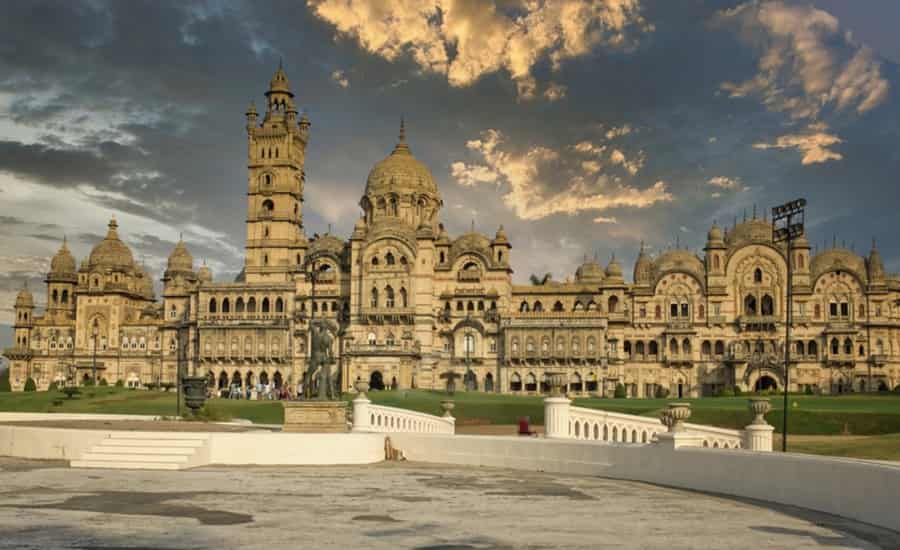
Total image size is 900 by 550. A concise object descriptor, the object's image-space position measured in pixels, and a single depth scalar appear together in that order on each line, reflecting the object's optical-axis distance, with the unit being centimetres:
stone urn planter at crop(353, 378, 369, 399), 3234
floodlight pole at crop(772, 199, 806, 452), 3244
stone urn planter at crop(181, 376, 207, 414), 3741
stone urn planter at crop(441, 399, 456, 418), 3576
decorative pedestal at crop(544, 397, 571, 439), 2816
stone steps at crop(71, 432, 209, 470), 2262
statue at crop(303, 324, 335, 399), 2942
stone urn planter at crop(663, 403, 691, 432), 2073
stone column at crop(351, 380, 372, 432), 3038
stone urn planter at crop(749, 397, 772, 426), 2606
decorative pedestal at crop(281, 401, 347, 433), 2872
